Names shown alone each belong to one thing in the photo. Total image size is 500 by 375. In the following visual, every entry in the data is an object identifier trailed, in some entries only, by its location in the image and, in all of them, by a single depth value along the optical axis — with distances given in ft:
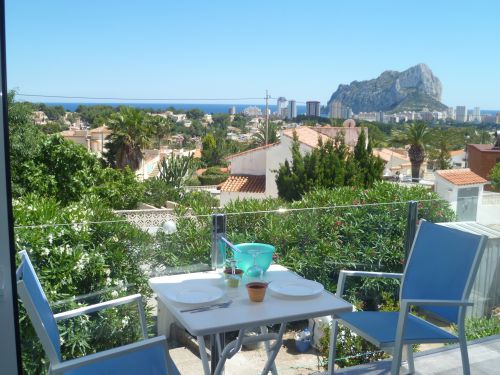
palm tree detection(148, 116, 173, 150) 73.73
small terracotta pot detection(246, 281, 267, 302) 6.20
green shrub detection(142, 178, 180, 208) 60.39
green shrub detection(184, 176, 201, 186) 82.79
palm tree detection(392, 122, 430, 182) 72.54
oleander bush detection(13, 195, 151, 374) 7.47
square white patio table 5.59
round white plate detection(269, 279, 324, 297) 6.40
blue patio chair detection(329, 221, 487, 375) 6.88
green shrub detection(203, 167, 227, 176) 104.17
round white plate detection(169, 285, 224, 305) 6.15
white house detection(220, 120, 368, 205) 59.36
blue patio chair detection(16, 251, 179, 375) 5.11
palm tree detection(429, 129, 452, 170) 87.81
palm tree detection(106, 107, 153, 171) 70.33
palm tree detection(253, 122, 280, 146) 101.48
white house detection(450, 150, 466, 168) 91.04
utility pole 96.22
